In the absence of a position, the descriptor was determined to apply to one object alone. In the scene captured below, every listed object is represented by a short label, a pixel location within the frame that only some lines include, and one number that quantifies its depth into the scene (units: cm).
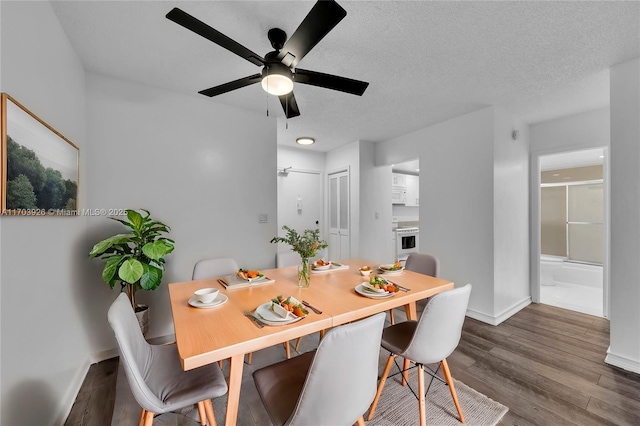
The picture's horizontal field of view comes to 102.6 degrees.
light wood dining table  103
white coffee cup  139
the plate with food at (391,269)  207
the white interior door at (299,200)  472
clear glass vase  173
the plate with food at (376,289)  154
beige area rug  155
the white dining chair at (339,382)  87
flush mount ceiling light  413
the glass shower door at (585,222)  503
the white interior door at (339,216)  471
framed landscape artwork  112
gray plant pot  218
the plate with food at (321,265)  218
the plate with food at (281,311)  119
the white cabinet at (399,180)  542
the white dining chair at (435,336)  129
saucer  136
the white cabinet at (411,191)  570
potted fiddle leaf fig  192
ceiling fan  113
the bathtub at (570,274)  414
